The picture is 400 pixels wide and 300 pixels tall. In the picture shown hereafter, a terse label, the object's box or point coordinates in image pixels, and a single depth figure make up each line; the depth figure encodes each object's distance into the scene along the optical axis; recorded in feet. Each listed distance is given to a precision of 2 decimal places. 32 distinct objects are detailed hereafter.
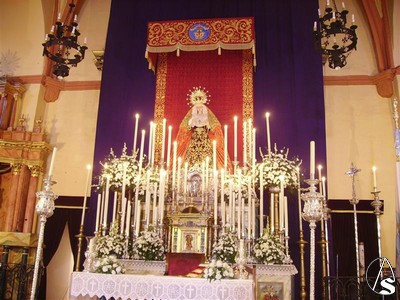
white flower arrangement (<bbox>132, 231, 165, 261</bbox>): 23.58
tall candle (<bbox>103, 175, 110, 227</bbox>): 22.24
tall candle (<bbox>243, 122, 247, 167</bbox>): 29.65
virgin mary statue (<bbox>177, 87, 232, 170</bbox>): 30.22
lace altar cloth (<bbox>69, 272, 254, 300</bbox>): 17.19
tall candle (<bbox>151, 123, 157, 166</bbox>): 27.47
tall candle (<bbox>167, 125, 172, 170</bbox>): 28.40
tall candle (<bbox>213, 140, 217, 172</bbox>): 24.64
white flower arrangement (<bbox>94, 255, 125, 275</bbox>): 18.76
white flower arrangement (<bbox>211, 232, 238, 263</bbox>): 20.44
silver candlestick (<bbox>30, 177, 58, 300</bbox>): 18.30
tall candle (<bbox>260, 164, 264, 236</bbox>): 22.72
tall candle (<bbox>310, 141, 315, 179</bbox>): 16.30
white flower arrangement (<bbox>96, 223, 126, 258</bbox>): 21.99
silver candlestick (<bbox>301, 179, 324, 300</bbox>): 16.63
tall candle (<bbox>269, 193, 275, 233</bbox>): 25.14
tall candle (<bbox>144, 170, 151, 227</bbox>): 22.98
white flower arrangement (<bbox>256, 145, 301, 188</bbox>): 26.21
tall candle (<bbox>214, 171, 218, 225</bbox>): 22.03
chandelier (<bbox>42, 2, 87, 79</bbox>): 24.81
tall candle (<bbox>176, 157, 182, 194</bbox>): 26.10
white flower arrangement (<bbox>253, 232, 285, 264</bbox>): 22.80
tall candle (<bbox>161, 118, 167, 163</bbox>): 28.91
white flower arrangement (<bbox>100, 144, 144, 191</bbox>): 27.17
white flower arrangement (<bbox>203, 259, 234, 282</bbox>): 17.40
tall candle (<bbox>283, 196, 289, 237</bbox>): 23.24
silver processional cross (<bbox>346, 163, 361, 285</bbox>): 26.58
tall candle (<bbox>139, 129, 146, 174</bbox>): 25.52
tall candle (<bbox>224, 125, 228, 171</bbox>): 24.73
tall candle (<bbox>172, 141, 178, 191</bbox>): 26.53
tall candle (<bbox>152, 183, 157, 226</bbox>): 24.08
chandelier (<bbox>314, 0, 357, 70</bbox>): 22.16
